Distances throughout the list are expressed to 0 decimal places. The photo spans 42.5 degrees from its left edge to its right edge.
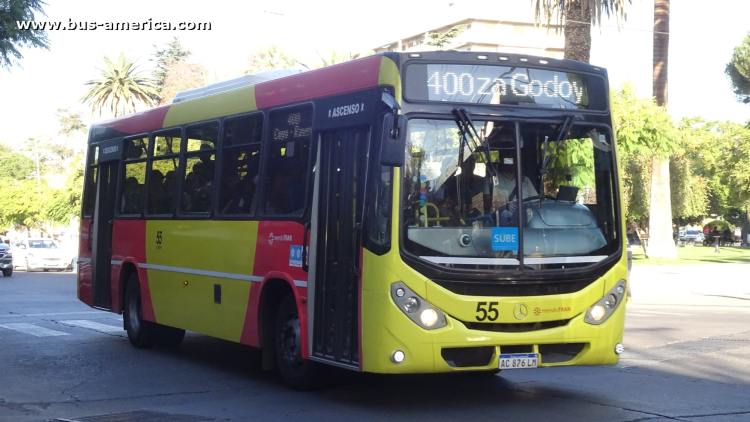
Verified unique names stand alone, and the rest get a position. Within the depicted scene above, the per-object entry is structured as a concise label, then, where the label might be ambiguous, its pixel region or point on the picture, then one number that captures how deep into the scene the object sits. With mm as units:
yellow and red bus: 7602
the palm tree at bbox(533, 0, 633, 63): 20047
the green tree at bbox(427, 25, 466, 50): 79375
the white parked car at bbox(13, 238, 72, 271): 41406
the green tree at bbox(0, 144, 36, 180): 117312
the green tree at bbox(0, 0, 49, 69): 14938
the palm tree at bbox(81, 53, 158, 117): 66812
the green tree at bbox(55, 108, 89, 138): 109500
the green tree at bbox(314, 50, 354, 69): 65800
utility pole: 82688
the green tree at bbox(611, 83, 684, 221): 27250
